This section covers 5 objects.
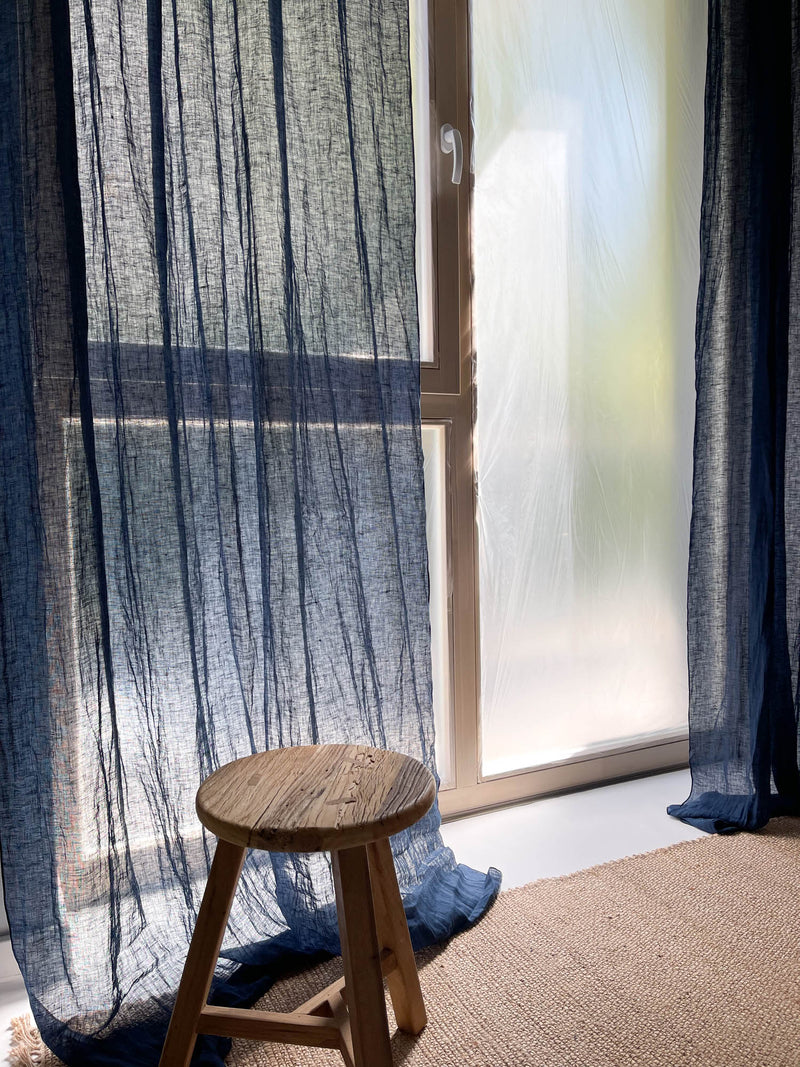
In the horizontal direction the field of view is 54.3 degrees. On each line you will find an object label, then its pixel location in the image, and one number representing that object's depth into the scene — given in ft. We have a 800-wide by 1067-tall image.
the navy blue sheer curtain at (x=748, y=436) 6.33
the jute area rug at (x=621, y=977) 3.92
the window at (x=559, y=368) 6.00
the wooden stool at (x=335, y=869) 3.11
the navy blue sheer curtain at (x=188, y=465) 4.03
